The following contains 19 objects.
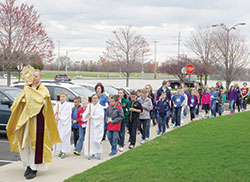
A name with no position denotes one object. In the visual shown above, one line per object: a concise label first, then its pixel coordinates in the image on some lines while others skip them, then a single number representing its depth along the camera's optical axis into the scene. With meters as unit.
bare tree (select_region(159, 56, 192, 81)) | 36.56
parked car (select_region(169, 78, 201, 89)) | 48.22
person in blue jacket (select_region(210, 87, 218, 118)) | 16.72
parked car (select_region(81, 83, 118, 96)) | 17.33
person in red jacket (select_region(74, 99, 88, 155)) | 9.20
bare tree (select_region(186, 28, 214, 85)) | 34.34
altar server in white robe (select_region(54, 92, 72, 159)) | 8.98
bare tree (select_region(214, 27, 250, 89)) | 31.31
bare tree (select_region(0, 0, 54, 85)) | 23.67
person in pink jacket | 16.55
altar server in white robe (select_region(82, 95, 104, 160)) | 8.74
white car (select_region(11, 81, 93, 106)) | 13.45
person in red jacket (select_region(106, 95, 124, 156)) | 9.21
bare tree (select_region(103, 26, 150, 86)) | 34.66
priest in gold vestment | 6.90
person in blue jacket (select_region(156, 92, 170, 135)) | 12.15
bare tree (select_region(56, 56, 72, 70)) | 122.65
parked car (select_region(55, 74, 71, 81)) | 55.30
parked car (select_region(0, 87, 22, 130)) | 11.33
